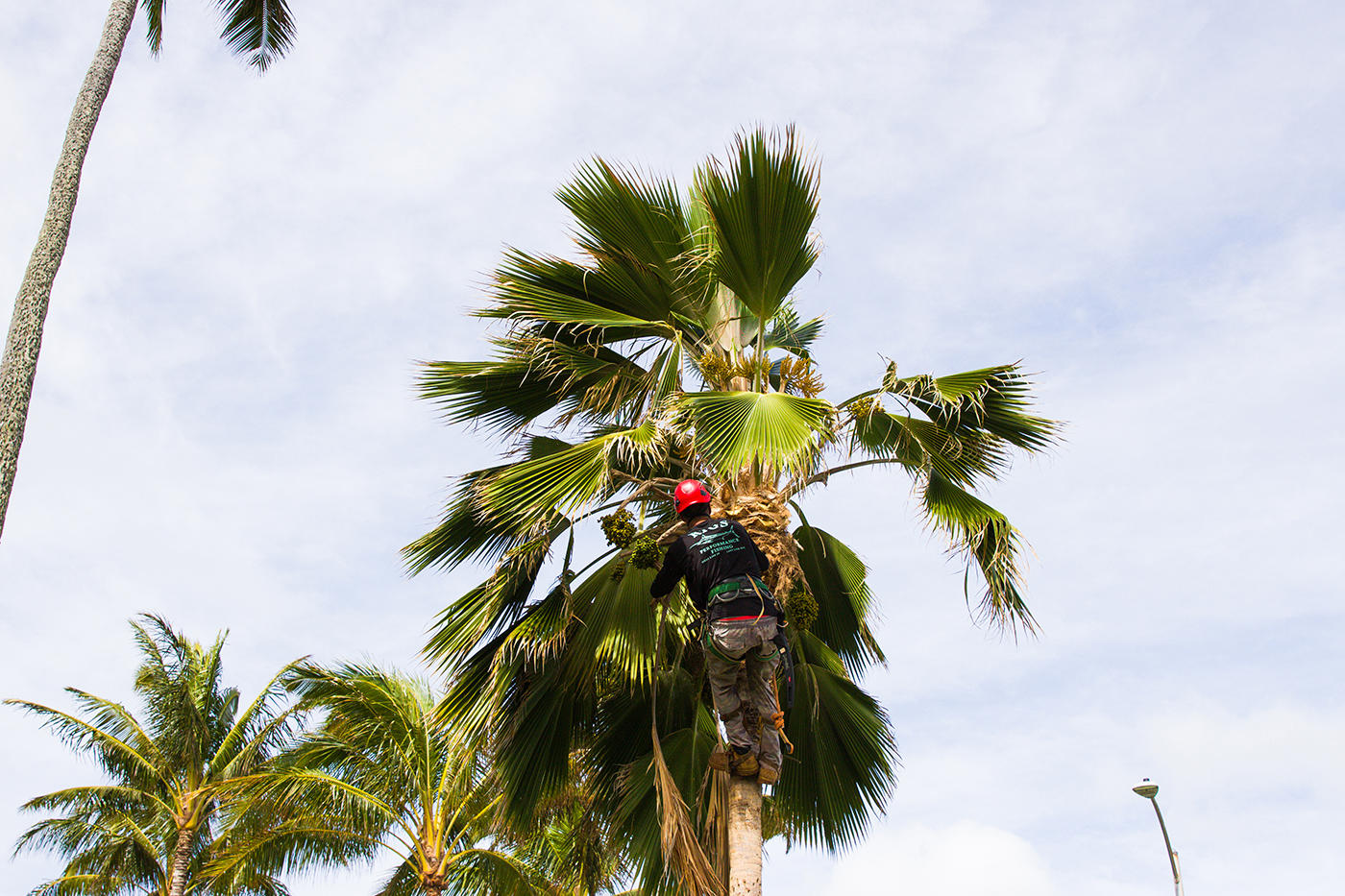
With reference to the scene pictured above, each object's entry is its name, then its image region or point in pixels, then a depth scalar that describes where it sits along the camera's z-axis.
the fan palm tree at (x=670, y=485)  8.31
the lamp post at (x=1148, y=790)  16.42
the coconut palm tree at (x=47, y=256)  7.00
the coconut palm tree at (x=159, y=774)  20.89
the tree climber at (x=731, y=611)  7.50
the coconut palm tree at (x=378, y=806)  16.05
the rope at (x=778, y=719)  7.80
